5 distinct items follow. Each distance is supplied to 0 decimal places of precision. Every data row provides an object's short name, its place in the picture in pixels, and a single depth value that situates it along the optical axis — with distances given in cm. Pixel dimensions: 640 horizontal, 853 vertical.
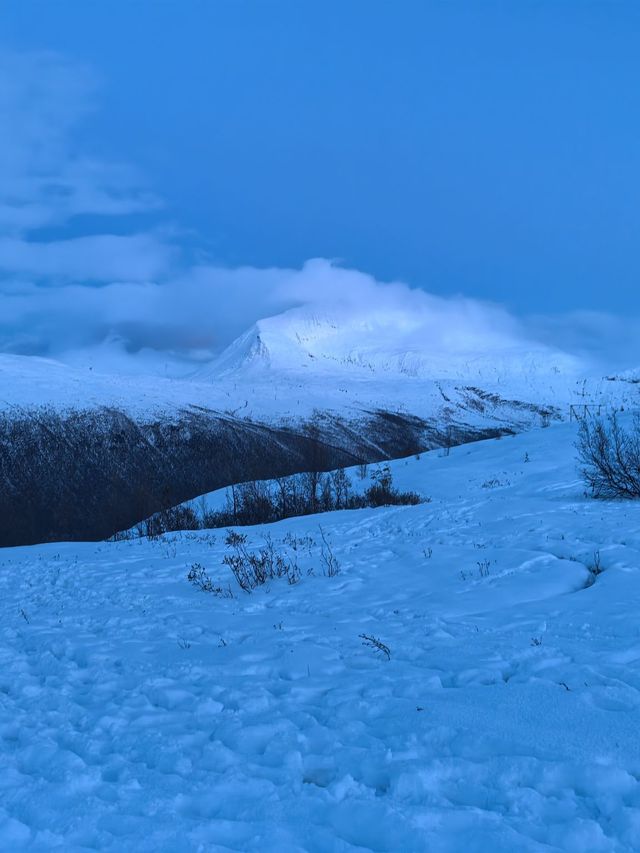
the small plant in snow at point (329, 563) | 1088
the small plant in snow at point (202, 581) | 1047
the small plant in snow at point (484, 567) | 944
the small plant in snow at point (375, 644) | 647
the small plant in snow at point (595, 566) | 916
